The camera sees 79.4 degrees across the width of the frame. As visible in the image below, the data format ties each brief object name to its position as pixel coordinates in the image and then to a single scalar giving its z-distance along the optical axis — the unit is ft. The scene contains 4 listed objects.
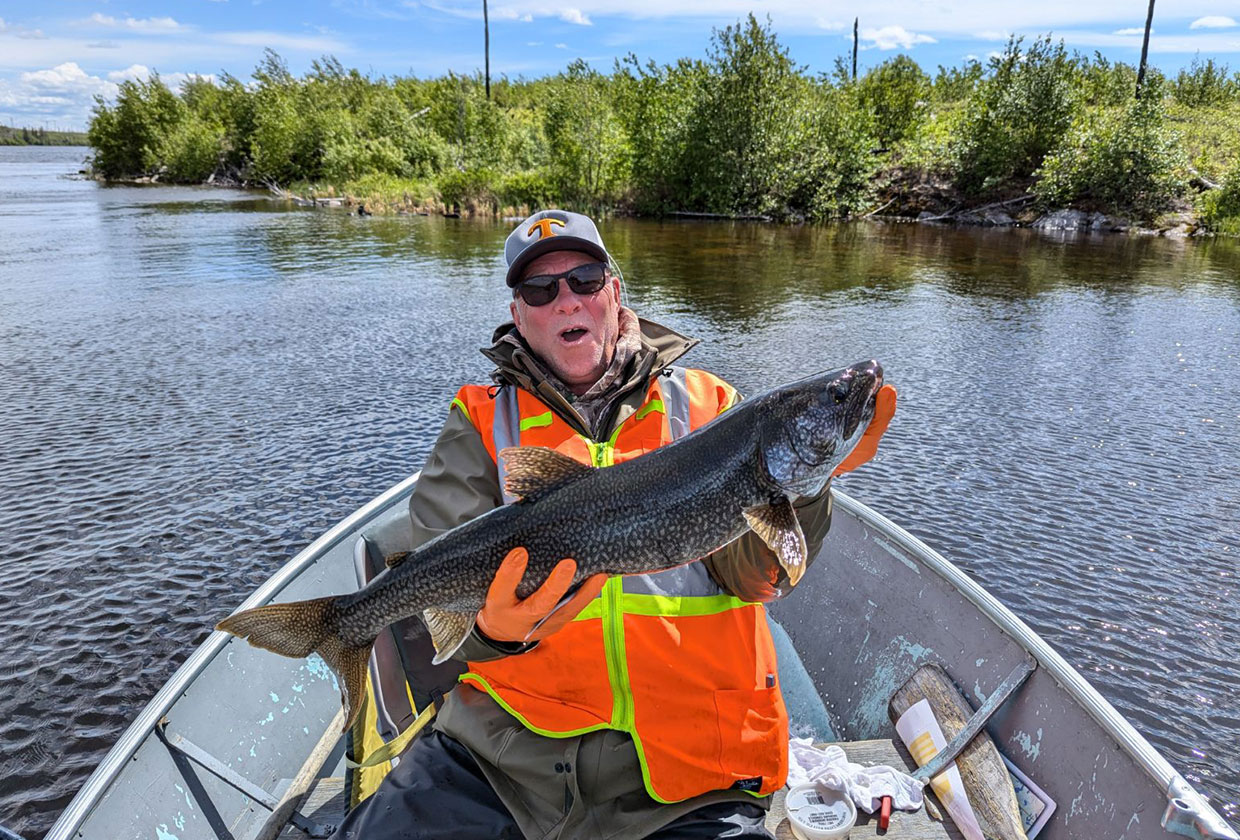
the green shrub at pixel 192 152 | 258.57
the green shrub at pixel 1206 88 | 195.07
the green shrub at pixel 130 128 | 281.95
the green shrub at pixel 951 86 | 228.84
